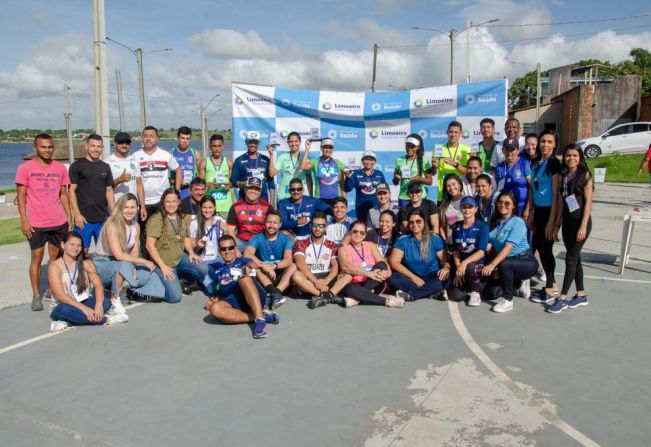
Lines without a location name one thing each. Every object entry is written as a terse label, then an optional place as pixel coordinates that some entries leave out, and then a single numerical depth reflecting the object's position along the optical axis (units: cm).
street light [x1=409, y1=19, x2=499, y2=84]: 2305
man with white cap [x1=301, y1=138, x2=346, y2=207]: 783
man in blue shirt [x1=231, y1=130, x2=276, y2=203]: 786
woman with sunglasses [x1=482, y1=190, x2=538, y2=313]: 589
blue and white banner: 943
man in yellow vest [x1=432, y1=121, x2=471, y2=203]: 737
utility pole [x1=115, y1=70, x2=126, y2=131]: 3197
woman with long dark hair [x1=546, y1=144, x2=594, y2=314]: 560
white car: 2561
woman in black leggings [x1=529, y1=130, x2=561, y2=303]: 595
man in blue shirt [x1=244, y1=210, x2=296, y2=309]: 616
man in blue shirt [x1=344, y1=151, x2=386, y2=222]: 751
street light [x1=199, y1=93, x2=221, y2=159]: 3509
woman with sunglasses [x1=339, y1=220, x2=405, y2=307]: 600
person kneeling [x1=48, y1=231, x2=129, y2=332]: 523
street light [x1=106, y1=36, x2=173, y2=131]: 2452
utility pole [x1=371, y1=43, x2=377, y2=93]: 3412
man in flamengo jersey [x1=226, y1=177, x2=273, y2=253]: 684
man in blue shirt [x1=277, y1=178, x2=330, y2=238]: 701
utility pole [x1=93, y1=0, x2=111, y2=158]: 924
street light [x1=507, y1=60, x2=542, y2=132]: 3577
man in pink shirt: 579
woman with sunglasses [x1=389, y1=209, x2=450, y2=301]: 620
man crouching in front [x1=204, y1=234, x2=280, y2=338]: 524
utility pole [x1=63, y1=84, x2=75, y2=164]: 3500
